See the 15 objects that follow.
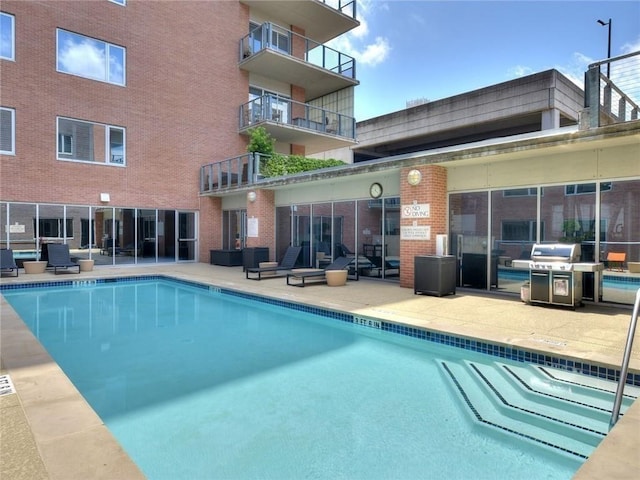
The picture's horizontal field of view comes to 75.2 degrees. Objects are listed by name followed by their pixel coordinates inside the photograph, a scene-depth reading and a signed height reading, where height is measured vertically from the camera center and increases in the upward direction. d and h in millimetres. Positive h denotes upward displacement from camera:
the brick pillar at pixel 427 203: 8719 +628
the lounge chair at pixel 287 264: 11340 -839
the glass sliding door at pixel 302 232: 12820 +80
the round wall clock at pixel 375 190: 10430 +1125
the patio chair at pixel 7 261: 11469 -722
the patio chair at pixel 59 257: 12352 -674
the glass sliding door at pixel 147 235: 15656 -10
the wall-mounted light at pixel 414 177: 8836 +1221
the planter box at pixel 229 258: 15336 -864
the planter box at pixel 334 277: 9695 -1004
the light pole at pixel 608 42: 15901 +7586
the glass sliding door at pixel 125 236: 15070 -45
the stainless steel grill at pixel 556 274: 6547 -647
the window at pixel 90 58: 13852 +6136
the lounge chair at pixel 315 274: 9639 -913
